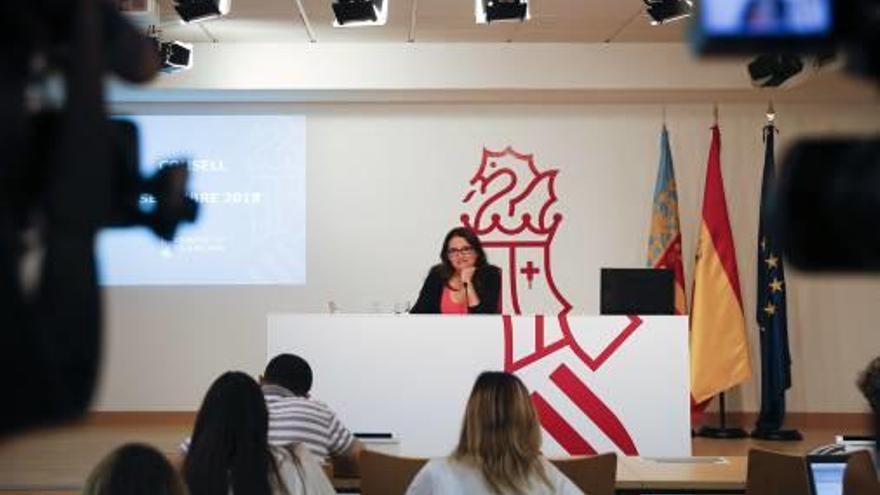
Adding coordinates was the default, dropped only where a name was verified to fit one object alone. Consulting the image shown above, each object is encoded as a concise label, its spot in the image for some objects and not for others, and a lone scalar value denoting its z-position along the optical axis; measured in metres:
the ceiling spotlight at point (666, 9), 7.23
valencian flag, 9.05
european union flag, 8.82
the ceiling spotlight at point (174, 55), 8.27
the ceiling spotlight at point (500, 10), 7.10
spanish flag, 8.66
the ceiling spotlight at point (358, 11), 7.13
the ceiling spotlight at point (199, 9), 7.12
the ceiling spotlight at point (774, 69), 8.20
